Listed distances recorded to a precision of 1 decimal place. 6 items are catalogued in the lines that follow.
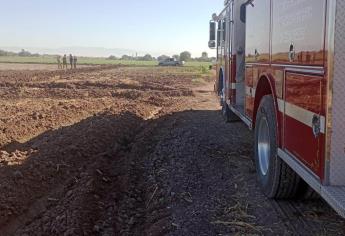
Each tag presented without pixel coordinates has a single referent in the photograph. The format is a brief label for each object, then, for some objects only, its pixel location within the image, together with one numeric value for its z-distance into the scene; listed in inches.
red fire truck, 158.4
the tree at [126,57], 6397.6
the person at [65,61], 2327.5
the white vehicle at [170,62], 3353.8
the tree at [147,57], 6489.2
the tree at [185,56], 5228.8
